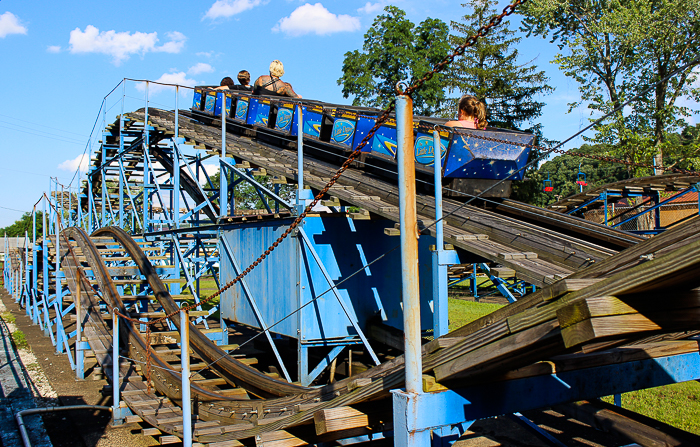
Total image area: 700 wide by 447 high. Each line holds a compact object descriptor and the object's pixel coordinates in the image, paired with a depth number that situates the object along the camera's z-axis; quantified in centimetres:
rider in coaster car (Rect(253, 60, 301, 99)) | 1510
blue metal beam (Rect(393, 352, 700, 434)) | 282
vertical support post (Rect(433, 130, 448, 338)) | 521
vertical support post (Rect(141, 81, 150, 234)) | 1366
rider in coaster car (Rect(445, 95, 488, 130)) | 736
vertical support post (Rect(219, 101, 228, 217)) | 1042
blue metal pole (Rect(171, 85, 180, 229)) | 1208
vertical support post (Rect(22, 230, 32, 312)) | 1707
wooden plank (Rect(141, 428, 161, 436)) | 611
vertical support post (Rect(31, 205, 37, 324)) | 1440
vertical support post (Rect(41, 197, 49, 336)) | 1313
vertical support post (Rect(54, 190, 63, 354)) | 1136
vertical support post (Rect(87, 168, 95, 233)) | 1683
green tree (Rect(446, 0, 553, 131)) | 3000
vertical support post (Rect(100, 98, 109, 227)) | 1560
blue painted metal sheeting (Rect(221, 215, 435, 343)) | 750
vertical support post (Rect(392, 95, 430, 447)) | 280
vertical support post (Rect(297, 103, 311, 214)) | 768
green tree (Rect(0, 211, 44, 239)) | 7850
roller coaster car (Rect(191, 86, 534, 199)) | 712
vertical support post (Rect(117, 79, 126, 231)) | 1485
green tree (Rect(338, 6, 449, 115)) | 3094
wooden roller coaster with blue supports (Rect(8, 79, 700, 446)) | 281
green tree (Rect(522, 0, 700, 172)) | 2173
